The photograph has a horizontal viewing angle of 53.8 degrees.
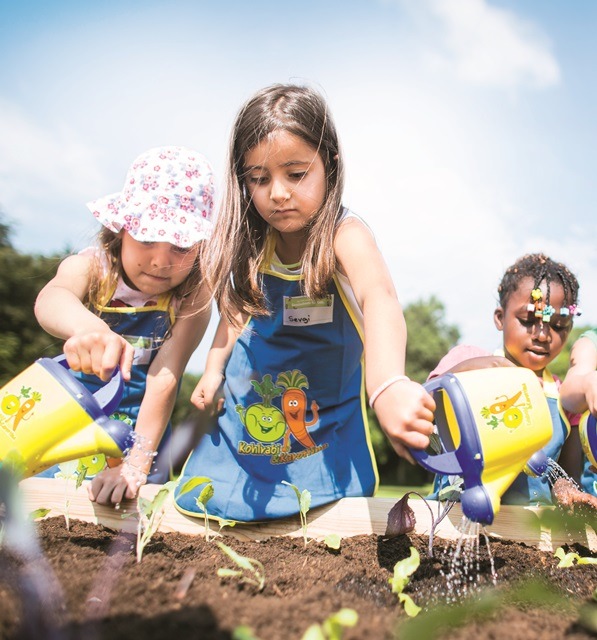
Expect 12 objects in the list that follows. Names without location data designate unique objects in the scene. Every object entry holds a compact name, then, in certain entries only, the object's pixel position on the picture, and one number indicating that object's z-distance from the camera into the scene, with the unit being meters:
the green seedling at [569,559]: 1.50
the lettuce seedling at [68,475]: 1.82
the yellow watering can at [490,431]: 1.25
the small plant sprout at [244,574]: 1.18
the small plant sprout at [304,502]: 1.75
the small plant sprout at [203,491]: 1.67
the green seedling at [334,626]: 0.75
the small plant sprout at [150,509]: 1.41
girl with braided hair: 2.34
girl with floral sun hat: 2.15
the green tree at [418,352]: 20.91
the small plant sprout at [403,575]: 1.20
